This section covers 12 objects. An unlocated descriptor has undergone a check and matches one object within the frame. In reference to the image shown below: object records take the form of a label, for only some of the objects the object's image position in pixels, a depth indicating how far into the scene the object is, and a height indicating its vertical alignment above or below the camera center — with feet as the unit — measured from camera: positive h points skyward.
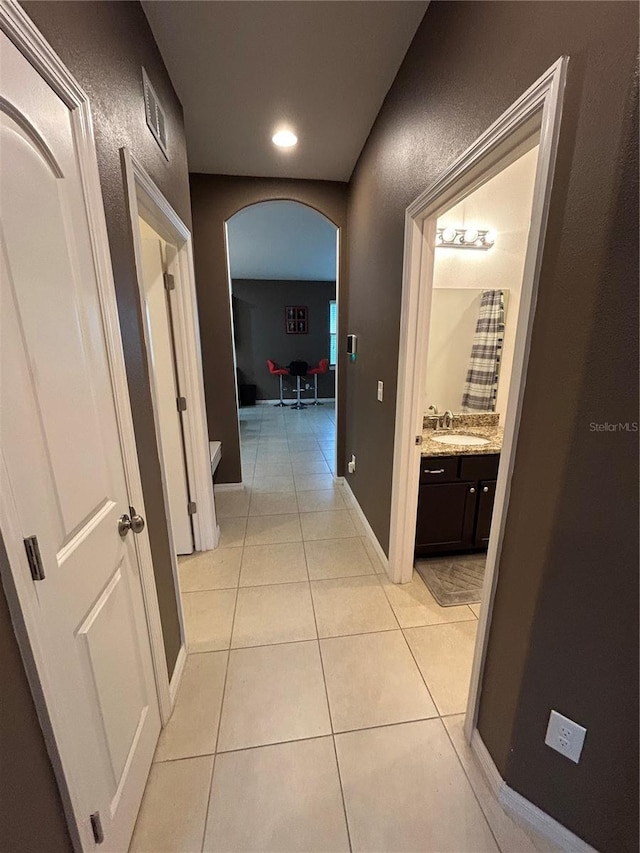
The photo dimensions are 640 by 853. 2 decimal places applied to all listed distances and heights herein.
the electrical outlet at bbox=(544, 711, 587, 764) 3.06 -3.45
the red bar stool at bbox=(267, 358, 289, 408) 25.06 -1.61
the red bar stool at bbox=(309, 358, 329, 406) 25.12 -1.48
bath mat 6.77 -4.75
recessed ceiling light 7.45 +4.50
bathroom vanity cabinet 7.09 -3.22
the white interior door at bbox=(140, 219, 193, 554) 6.54 -0.72
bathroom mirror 8.57 +0.00
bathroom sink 7.71 -2.08
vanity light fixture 8.16 +2.54
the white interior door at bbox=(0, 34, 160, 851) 2.15 -0.78
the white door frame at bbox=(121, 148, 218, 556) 5.41 -0.37
